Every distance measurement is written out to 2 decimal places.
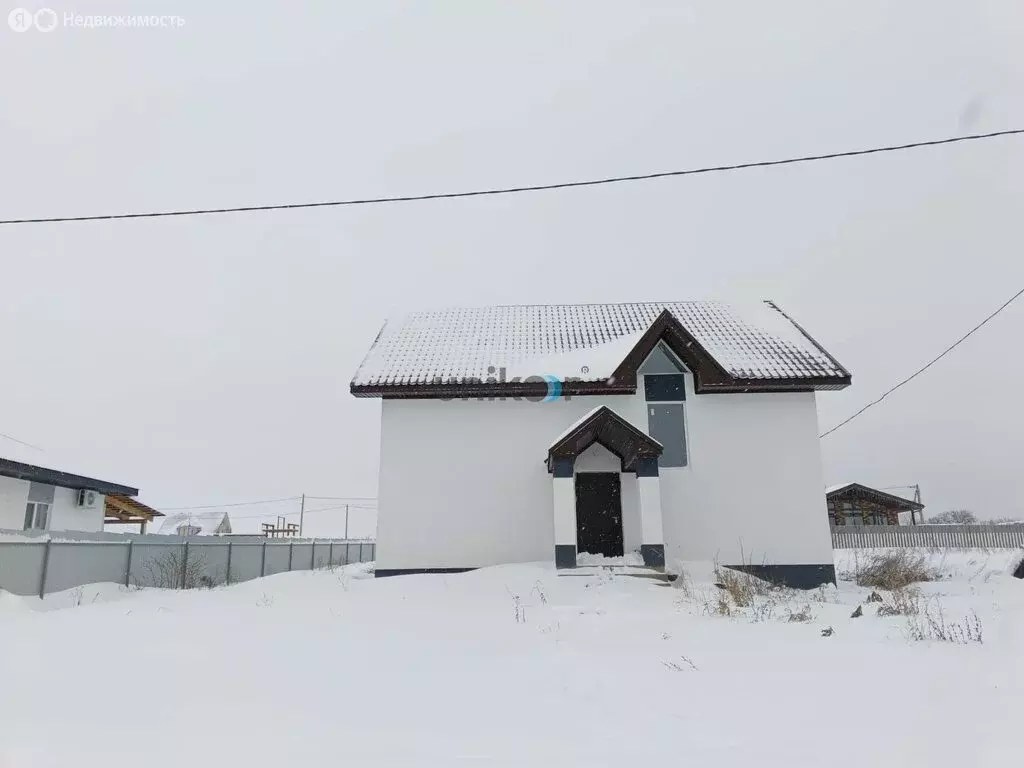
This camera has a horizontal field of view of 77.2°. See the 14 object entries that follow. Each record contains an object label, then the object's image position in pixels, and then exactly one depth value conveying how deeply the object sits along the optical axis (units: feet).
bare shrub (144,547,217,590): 52.11
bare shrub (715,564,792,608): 33.40
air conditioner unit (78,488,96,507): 73.56
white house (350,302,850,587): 46.21
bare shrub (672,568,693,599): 38.42
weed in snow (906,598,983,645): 20.76
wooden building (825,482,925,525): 111.96
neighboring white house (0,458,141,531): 61.41
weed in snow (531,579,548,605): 35.03
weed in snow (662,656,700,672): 19.10
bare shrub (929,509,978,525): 218.42
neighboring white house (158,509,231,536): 156.15
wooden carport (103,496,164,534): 89.76
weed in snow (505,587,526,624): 29.37
